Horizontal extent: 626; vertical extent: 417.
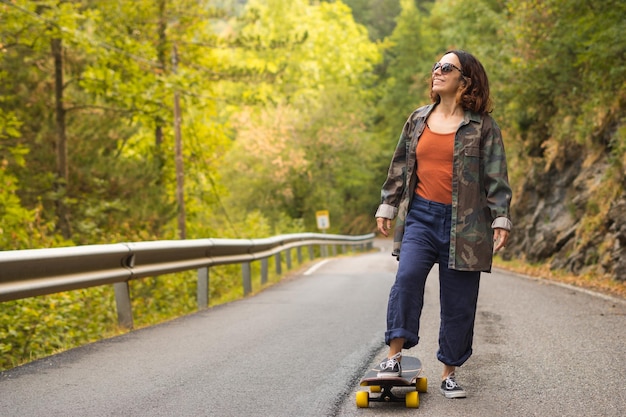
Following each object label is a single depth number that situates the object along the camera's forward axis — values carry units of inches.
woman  186.4
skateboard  176.1
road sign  1633.9
